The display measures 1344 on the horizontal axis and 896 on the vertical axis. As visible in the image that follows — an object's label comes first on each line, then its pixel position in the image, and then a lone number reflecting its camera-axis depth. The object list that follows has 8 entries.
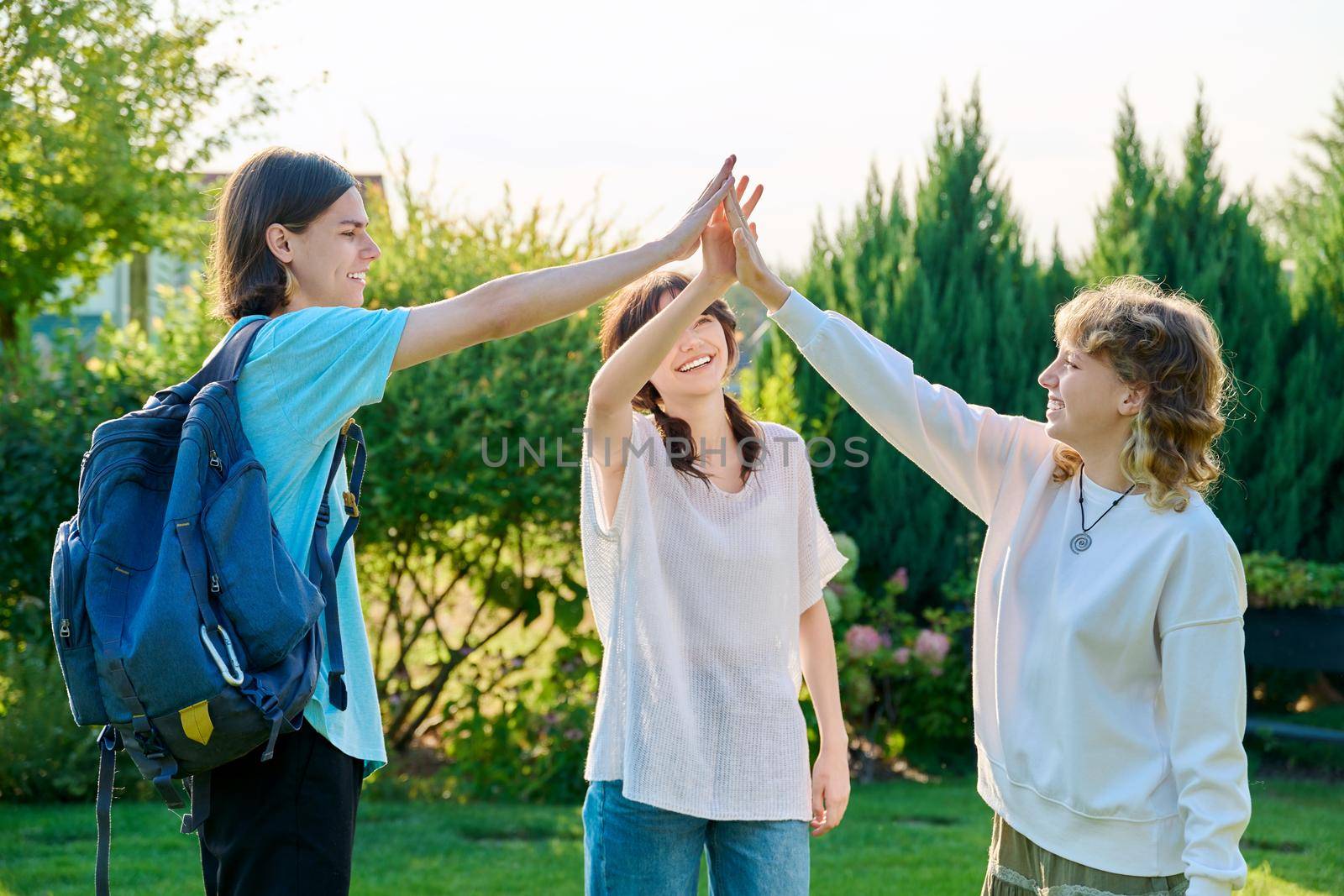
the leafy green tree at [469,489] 5.87
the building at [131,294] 10.85
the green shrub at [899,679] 6.35
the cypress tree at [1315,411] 7.10
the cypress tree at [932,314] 7.02
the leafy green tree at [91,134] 8.45
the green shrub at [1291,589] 6.41
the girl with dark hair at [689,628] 2.38
